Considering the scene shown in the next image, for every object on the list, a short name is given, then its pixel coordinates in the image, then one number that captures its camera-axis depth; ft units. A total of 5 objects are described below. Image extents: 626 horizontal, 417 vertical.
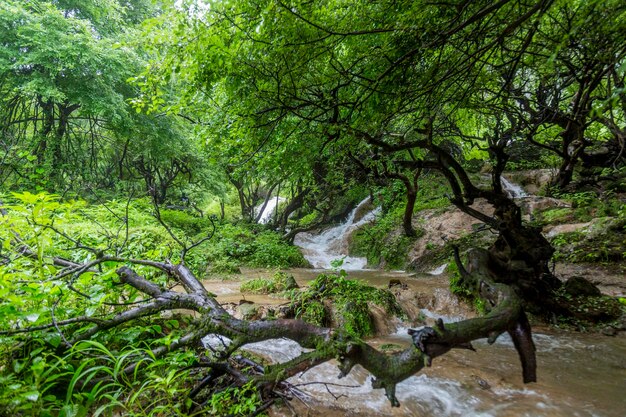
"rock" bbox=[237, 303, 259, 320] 13.27
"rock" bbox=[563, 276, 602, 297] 14.56
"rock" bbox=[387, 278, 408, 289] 19.38
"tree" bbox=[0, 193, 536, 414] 5.49
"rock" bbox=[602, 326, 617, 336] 12.65
